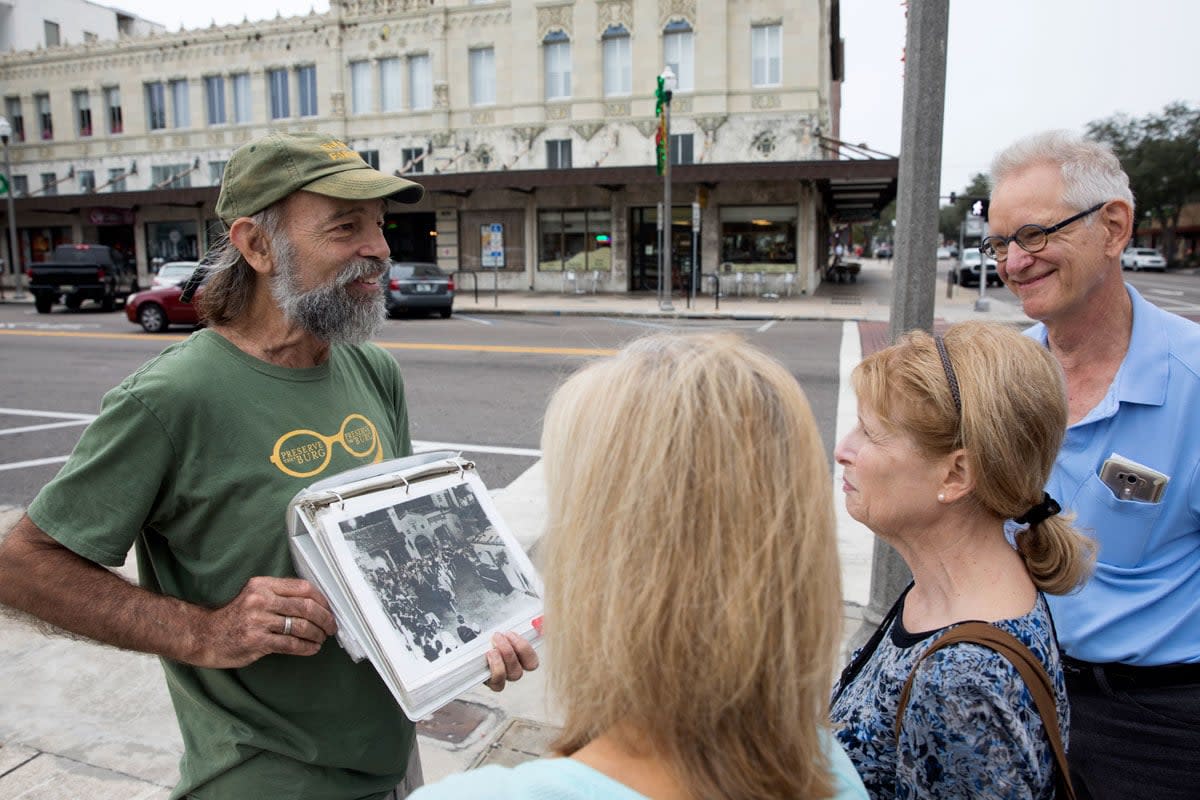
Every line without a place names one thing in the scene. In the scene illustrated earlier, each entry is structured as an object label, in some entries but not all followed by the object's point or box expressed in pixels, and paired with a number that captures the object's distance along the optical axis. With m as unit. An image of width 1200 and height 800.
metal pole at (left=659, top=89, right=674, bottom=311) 22.48
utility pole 3.44
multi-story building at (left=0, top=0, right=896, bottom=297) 28.61
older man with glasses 1.95
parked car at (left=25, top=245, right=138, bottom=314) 23.69
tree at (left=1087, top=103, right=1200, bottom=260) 55.84
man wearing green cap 1.61
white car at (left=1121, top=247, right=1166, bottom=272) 53.06
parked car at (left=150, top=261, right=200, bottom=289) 19.53
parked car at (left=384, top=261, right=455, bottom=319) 20.69
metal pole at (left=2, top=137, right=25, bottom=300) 28.69
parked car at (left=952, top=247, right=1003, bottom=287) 38.41
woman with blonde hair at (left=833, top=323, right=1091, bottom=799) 1.41
